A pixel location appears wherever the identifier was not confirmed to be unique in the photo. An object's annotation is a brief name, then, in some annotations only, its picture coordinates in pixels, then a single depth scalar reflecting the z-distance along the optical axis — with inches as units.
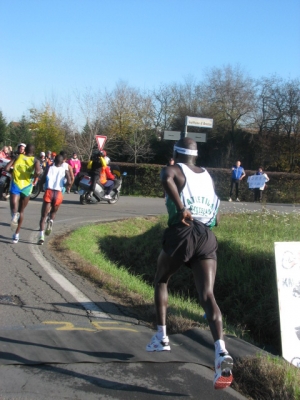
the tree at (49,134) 1465.3
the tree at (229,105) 1643.7
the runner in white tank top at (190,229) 166.2
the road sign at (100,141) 875.3
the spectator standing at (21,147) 500.1
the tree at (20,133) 2228.1
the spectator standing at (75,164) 887.1
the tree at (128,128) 1705.2
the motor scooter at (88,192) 697.6
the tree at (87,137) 1550.9
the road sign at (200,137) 527.5
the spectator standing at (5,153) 737.8
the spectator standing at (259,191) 967.6
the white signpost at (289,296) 191.2
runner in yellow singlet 385.1
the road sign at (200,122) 570.3
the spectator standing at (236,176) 957.2
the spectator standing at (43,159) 818.3
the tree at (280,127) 1478.8
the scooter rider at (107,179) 717.9
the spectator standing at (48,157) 837.1
